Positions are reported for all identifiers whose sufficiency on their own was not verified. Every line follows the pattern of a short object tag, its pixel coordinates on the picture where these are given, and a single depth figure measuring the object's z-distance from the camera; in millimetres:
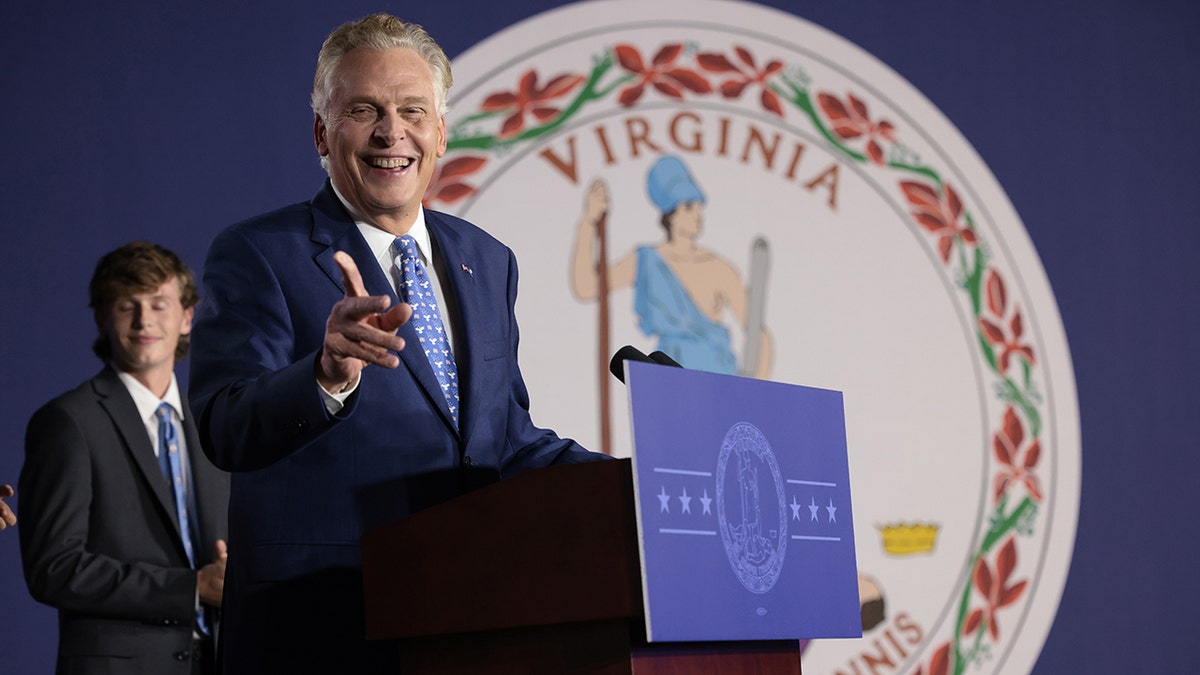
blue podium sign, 4571
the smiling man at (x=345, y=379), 4759
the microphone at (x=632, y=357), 4668
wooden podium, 4576
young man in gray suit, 5889
